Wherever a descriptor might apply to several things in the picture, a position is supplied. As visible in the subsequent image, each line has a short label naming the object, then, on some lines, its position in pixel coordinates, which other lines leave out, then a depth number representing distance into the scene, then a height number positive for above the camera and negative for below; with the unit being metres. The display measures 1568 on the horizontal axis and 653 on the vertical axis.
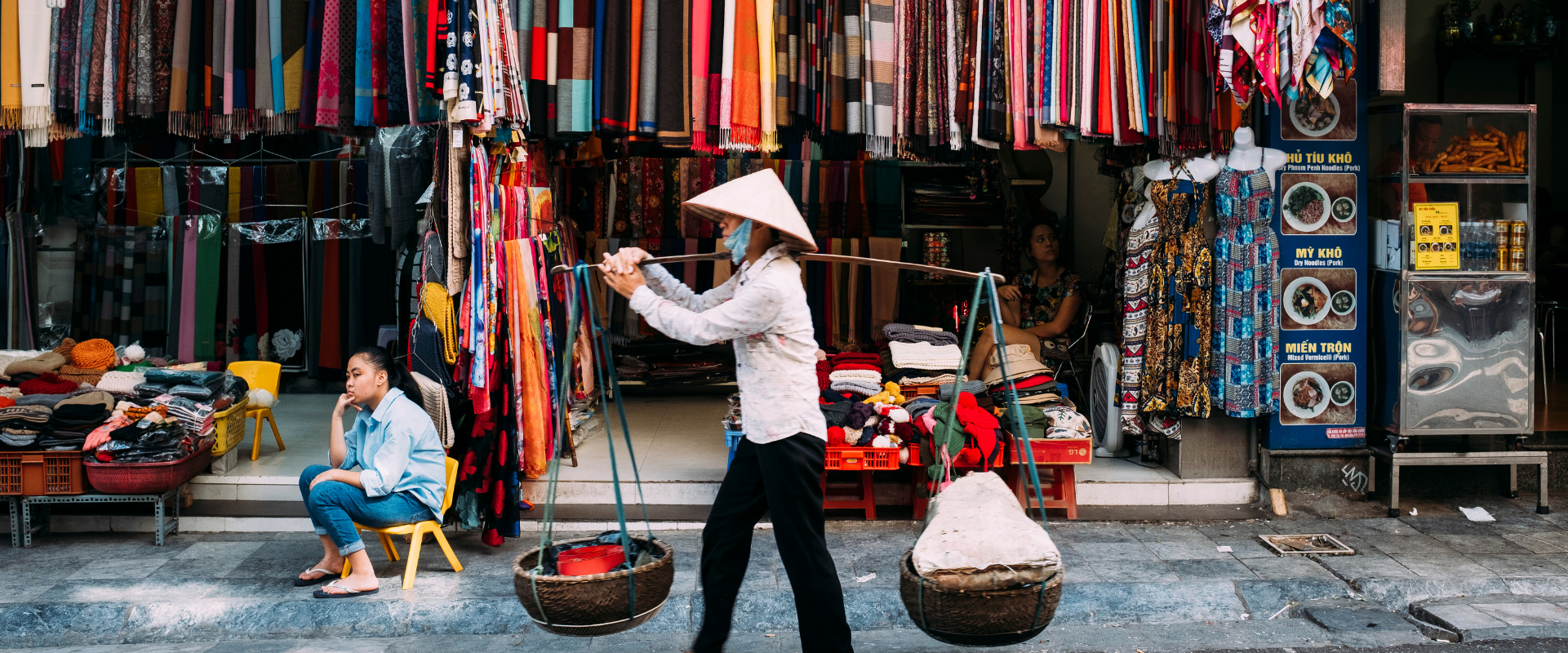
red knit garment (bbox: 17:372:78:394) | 5.67 -0.57
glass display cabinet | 5.62 -0.07
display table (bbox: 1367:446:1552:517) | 5.61 -0.93
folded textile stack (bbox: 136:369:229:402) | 5.65 -0.56
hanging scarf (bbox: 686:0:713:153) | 5.21 +1.08
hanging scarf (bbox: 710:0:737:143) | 5.18 +0.97
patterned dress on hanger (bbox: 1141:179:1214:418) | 5.69 -0.14
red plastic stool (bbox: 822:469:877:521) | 5.58 -1.14
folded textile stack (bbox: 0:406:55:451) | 5.05 -0.70
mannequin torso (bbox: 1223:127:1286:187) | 5.54 +0.63
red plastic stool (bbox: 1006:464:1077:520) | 5.62 -1.09
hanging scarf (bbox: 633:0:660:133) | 5.20 +0.98
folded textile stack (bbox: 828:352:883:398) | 5.80 -0.53
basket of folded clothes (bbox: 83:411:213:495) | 5.02 -0.84
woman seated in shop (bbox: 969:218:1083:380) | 6.85 -0.14
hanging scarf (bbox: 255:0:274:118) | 5.15 +1.01
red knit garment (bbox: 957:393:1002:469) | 5.29 -0.71
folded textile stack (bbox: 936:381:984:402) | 5.69 -0.58
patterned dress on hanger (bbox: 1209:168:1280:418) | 5.55 -0.08
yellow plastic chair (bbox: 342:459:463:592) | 4.54 -1.10
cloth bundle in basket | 3.11 -0.79
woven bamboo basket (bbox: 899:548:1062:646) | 3.09 -0.95
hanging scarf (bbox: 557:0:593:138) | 5.14 +0.98
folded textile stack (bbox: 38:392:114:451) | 5.07 -0.68
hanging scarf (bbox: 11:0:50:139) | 5.17 +1.04
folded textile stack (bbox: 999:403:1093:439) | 5.51 -0.73
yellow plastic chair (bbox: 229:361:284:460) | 6.43 -0.57
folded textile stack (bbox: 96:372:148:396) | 5.65 -0.55
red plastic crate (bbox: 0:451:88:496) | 5.04 -0.91
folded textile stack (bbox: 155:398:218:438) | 5.30 -0.67
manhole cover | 5.05 -1.25
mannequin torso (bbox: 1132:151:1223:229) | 5.62 +0.57
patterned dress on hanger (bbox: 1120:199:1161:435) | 5.93 -0.20
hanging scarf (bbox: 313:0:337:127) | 5.00 +0.96
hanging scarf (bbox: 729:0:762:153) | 5.20 +0.99
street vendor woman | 3.37 -0.37
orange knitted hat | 6.29 -0.45
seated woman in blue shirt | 4.46 -0.81
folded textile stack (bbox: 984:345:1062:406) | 5.88 -0.56
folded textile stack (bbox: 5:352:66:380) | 6.03 -0.49
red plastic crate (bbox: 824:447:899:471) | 5.38 -0.89
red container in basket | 3.60 -0.94
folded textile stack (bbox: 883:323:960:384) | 6.01 -0.42
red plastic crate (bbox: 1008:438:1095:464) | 5.48 -0.87
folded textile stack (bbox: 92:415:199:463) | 5.05 -0.77
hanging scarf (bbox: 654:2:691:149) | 5.18 +0.99
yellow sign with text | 5.61 +0.23
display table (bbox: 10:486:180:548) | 5.10 -1.10
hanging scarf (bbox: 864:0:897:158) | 5.27 +1.01
